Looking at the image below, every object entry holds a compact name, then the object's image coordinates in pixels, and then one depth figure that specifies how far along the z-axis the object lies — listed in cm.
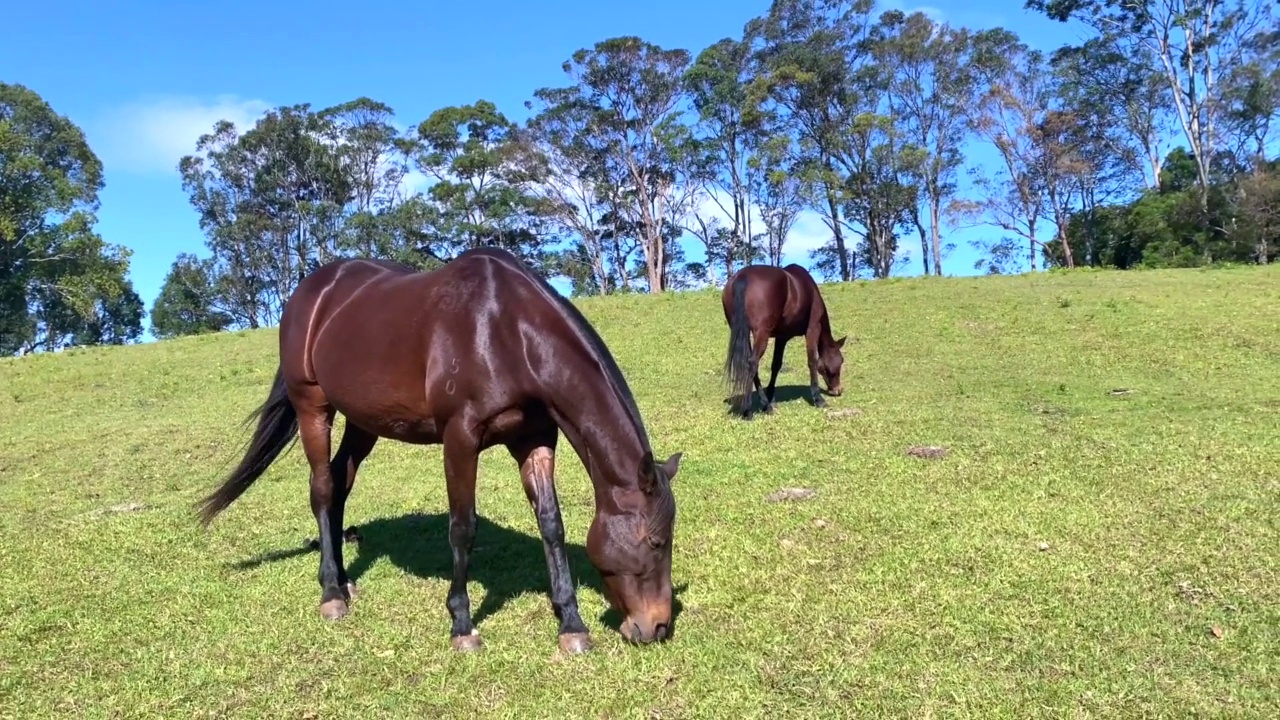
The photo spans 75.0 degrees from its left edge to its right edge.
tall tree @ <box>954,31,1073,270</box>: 3950
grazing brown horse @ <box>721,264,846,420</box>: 1113
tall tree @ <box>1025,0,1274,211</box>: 3541
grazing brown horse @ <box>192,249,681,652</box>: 419
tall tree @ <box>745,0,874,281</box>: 4019
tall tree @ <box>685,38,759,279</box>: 4066
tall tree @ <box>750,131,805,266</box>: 4003
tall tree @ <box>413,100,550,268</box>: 4362
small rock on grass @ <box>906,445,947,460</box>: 809
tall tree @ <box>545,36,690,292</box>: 4078
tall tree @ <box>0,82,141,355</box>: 3072
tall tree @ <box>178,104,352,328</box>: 4569
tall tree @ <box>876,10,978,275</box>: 3969
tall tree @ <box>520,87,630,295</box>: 4269
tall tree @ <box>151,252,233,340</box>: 5147
